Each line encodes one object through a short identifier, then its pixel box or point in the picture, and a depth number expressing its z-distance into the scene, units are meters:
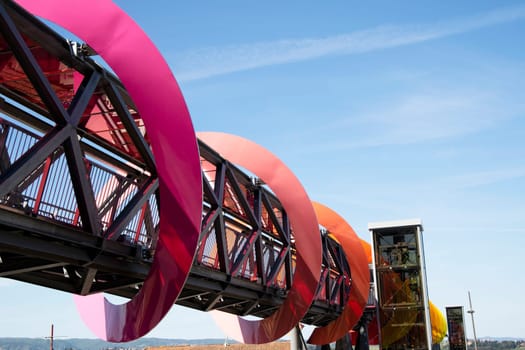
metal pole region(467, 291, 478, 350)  54.88
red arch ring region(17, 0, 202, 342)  9.27
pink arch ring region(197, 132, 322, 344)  18.05
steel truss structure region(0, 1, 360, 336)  7.89
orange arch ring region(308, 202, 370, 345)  26.22
